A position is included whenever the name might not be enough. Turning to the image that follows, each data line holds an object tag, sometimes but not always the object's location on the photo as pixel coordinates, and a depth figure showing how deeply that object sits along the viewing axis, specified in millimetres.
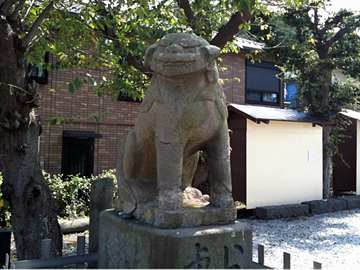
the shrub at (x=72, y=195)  6573
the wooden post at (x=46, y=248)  2703
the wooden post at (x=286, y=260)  2367
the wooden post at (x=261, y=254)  2683
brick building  7911
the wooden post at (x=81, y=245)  3016
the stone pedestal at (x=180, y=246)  2029
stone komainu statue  2188
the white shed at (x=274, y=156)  7109
